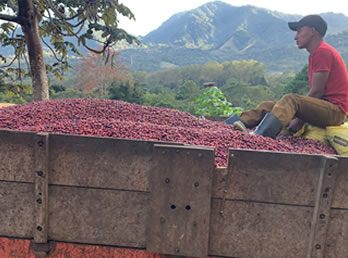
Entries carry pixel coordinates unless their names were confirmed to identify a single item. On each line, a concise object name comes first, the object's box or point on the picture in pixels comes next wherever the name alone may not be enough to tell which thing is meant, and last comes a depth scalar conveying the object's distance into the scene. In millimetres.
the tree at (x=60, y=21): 5012
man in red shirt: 2885
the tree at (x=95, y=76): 31844
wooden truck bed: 1562
